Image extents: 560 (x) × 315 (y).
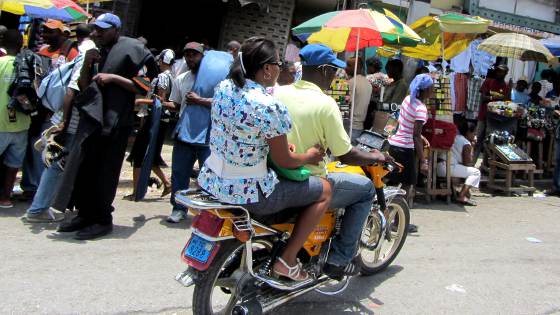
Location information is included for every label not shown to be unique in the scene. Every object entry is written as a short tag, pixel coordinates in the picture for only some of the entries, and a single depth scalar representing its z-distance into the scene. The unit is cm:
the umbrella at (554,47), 1093
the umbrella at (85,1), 837
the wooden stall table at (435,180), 775
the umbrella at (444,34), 769
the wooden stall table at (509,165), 879
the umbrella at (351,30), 632
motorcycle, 319
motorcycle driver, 347
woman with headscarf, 608
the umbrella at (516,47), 912
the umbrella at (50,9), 707
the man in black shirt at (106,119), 492
